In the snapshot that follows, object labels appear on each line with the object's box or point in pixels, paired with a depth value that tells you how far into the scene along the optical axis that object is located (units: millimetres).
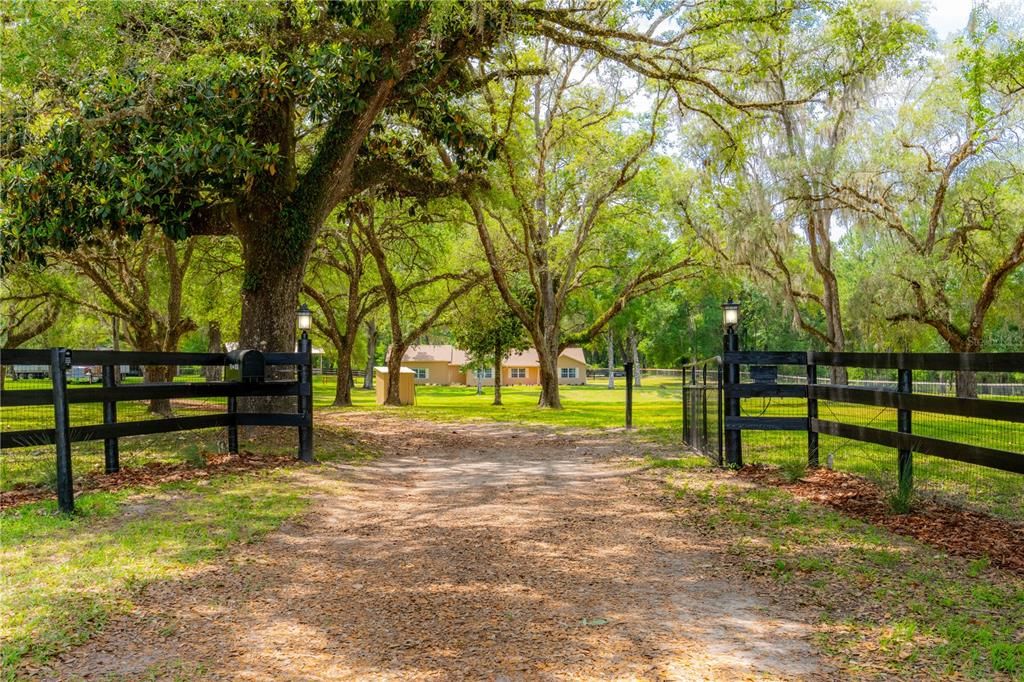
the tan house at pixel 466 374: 65875
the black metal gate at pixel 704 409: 8836
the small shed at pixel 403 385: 26922
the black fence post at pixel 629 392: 15391
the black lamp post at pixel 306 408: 8750
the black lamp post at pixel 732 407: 8250
